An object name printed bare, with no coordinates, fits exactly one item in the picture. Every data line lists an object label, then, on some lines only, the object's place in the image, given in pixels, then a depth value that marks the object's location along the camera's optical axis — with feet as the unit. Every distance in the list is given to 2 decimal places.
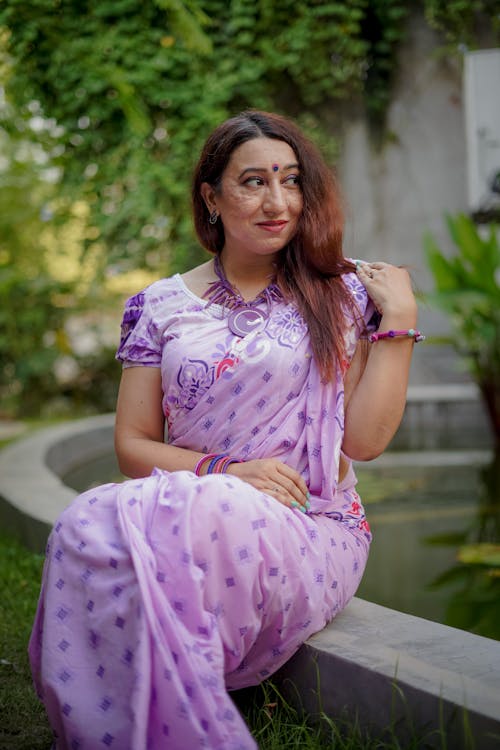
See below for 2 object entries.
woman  5.53
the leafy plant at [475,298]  18.52
